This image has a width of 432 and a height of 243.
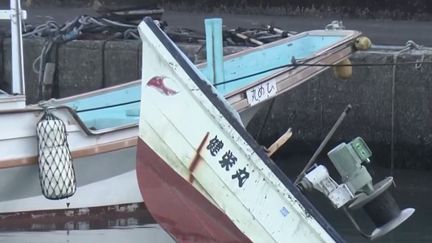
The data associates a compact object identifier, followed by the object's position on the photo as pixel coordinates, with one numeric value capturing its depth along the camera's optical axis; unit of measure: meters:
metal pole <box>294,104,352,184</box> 14.20
